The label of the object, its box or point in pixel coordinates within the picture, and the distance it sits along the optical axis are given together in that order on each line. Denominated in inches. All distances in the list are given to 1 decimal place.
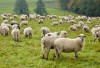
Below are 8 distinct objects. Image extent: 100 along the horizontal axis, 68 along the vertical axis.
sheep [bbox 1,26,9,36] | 837.2
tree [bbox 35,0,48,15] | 3213.6
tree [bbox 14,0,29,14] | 3186.5
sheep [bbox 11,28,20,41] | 733.6
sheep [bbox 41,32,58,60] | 480.4
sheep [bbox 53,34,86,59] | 467.2
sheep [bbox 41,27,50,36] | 840.3
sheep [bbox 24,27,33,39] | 802.7
